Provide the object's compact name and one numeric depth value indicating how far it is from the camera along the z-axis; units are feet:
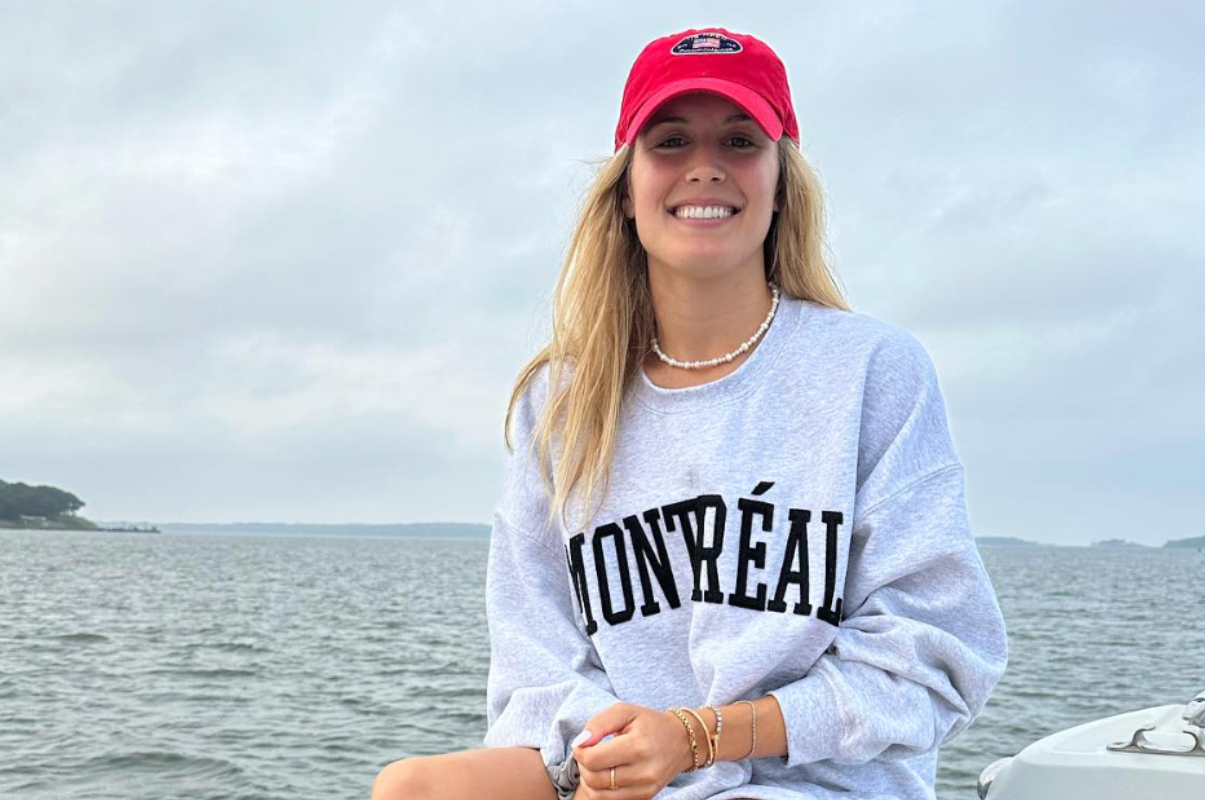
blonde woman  6.48
